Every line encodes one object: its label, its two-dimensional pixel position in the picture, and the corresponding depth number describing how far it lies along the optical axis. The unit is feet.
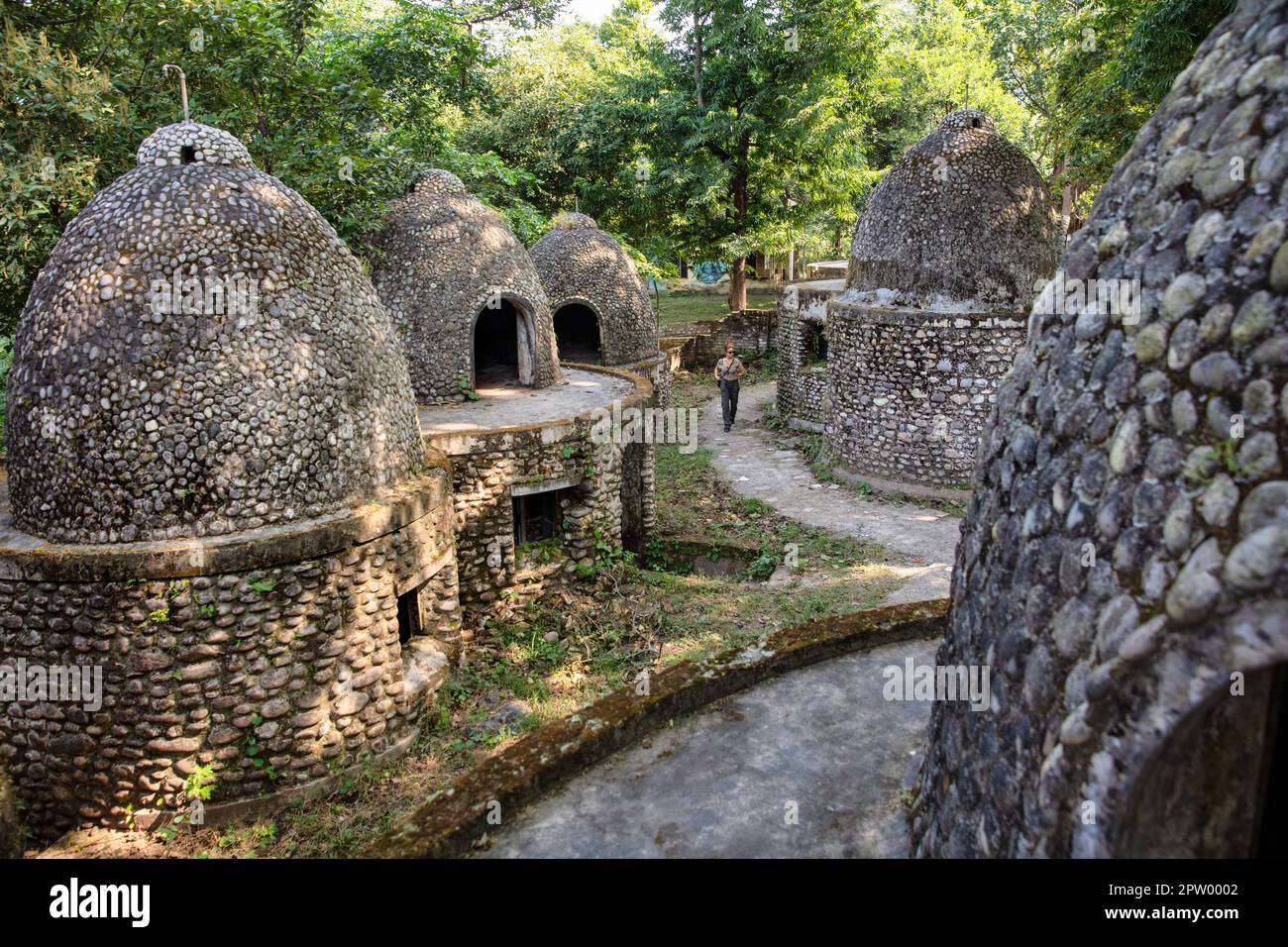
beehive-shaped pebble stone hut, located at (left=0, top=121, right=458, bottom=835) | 22.47
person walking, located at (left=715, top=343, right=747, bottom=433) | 68.64
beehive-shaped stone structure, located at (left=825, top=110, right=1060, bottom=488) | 47.91
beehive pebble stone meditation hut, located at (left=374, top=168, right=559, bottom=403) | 42.24
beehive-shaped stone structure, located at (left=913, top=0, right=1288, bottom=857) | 7.77
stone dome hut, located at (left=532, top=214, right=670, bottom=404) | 61.67
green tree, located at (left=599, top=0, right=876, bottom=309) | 77.87
